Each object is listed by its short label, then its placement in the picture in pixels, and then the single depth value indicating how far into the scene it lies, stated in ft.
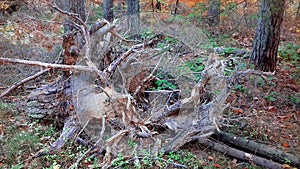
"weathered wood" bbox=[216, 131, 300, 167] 12.80
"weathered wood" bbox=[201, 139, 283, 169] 12.71
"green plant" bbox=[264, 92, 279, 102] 18.31
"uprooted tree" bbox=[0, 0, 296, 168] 14.08
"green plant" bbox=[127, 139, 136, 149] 13.80
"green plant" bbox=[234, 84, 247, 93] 19.45
